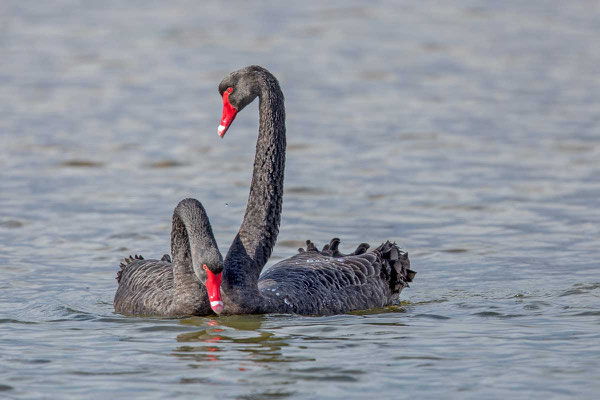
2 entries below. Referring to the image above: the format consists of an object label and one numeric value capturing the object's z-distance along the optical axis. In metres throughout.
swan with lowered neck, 15.54
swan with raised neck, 16.77
